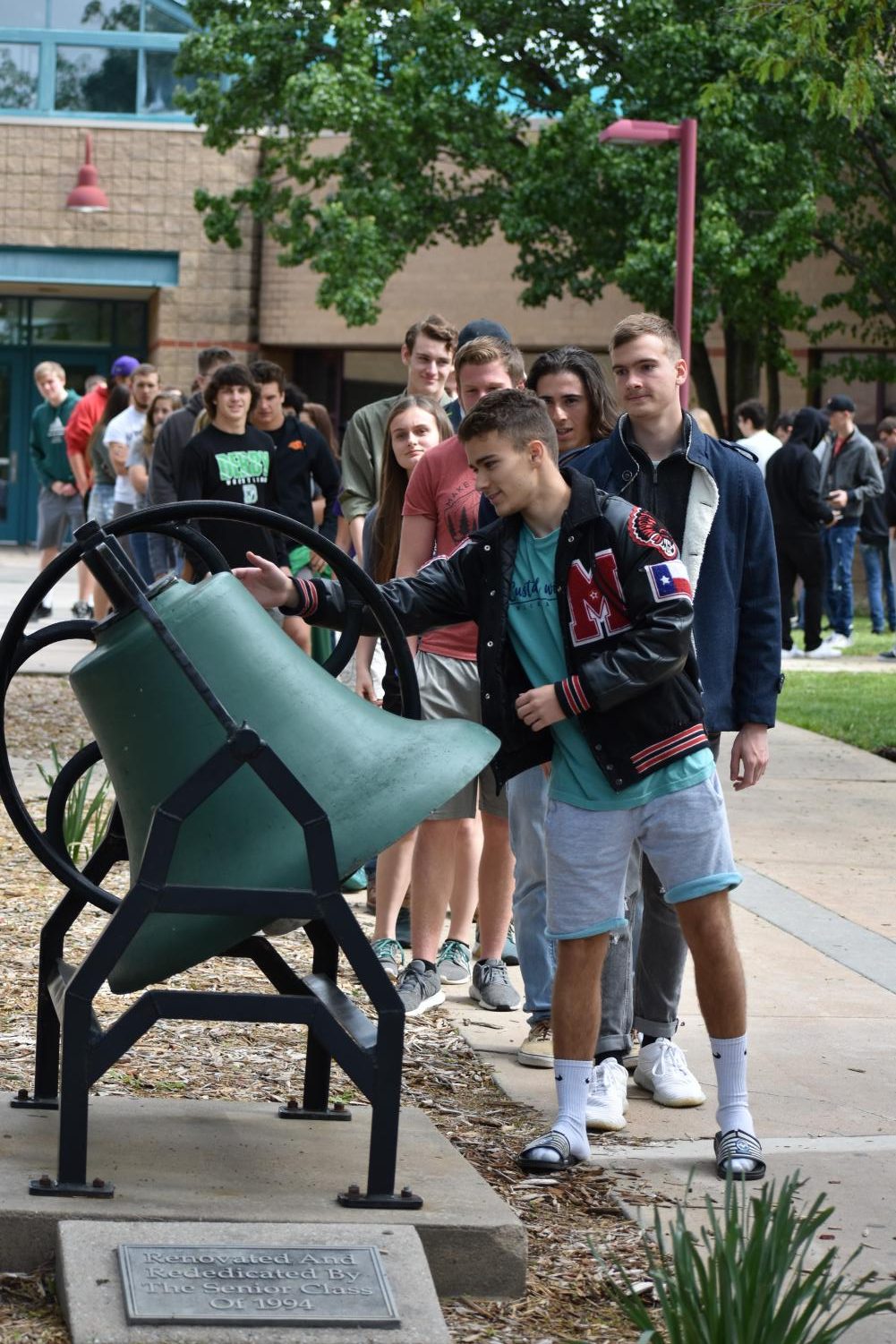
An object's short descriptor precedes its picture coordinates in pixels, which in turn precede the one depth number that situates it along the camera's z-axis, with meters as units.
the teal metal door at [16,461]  29.58
